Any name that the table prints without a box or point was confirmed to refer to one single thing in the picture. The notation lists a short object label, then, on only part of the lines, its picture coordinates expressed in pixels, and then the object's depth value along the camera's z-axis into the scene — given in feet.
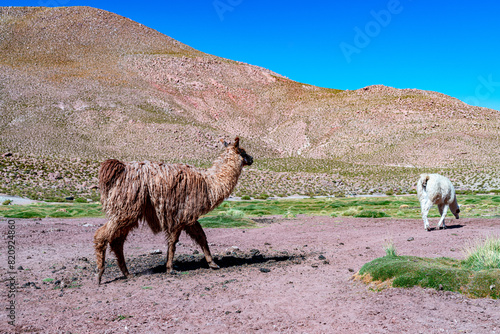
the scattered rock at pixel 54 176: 119.96
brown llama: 24.75
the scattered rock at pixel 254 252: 34.23
